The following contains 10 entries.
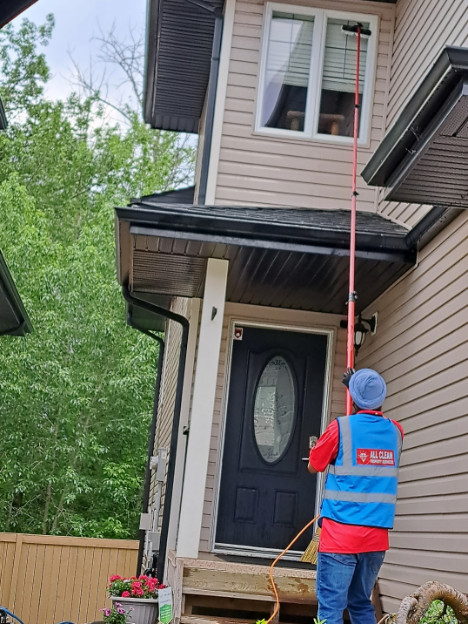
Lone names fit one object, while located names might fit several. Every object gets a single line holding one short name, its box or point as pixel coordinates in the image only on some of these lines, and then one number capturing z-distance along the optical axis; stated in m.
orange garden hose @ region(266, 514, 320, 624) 5.78
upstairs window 8.15
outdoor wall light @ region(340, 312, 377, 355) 7.82
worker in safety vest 4.41
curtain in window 8.15
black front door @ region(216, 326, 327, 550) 7.95
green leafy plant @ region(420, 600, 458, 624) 4.66
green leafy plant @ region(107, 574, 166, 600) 7.32
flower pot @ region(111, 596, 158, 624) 7.13
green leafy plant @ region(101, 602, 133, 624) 6.96
